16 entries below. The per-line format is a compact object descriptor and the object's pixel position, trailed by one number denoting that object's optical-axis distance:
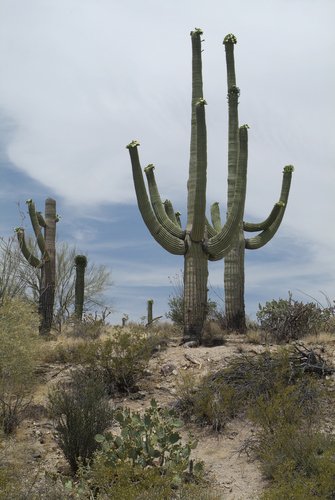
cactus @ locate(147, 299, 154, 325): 27.60
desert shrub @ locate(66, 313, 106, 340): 16.48
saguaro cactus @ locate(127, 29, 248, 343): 14.95
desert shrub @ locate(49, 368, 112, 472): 9.38
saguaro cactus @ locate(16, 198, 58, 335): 17.72
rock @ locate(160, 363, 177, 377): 13.16
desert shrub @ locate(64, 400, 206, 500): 6.91
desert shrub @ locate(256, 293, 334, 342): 15.83
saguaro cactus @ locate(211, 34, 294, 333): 17.25
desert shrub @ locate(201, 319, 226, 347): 15.24
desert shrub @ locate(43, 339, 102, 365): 12.86
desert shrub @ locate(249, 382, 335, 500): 7.34
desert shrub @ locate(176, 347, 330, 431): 10.52
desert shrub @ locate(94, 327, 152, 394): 12.56
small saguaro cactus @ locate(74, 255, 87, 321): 20.19
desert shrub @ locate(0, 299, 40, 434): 10.95
